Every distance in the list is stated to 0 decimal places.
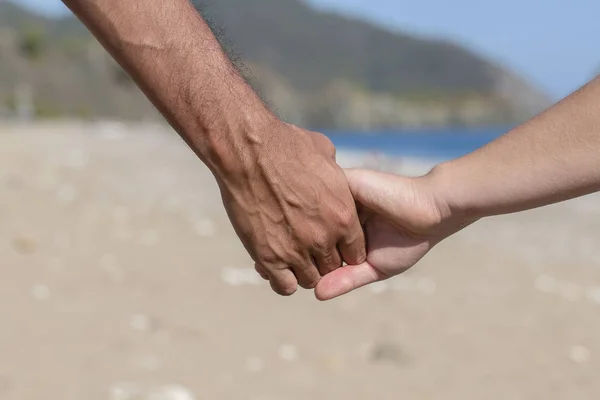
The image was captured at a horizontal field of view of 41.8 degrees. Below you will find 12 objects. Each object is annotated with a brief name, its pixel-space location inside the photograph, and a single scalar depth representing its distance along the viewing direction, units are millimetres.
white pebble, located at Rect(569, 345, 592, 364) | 4065
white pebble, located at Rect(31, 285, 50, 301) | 4020
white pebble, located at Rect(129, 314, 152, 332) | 3786
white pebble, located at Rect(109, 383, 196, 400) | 3041
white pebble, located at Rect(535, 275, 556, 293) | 5702
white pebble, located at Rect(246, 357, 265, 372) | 3463
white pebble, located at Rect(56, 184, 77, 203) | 7285
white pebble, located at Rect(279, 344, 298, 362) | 3646
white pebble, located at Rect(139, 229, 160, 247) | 5770
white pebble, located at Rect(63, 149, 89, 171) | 11016
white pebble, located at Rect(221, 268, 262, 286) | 4930
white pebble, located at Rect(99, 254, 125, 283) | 4645
